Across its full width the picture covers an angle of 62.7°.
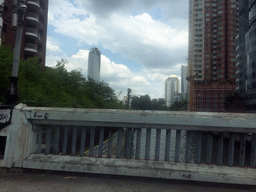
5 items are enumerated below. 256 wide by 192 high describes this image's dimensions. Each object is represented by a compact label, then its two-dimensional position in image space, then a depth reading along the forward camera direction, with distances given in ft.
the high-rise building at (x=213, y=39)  277.85
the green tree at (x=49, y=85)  49.70
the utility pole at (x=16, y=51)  12.74
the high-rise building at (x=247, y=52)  144.72
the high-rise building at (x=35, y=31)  120.78
